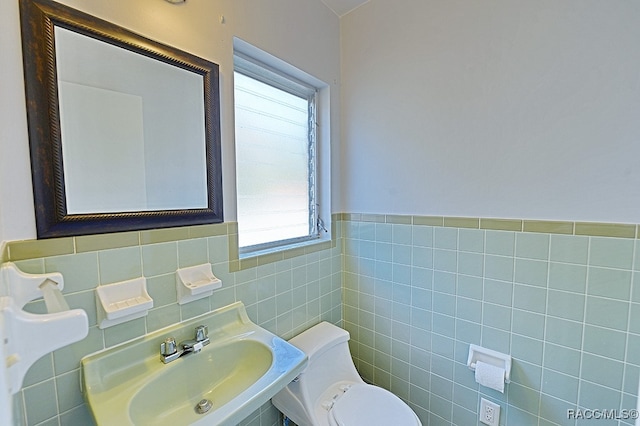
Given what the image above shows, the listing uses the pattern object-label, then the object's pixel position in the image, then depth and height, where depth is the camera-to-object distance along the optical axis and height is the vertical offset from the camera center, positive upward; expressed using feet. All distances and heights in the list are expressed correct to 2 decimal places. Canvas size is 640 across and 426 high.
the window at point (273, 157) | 4.45 +0.74
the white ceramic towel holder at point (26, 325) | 1.38 -0.84
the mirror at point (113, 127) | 2.38 +0.74
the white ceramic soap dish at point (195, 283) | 3.23 -1.11
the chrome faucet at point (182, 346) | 3.04 -1.83
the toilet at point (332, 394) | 3.93 -3.29
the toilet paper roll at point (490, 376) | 3.85 -2.68
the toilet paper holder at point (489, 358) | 3.97 -2.56
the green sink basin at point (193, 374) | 2.54 -1.99
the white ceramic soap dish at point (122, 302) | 2.64 -1.13
